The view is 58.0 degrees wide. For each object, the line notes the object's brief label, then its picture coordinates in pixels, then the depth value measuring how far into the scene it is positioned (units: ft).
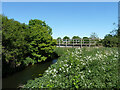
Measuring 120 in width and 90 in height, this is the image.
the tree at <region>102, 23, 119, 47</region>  47.26
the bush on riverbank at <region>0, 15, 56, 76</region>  22.09
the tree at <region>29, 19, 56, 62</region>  37.24
